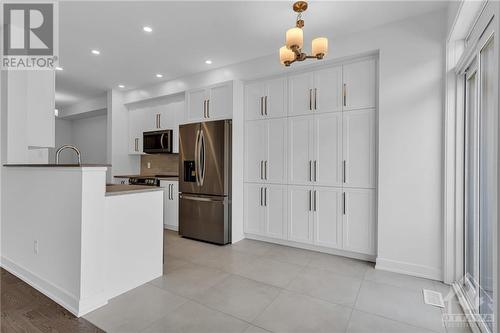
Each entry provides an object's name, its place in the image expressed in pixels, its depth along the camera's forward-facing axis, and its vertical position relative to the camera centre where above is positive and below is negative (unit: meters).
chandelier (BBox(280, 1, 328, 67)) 2.12 +1.06
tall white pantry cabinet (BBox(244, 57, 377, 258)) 3.16 +0.11
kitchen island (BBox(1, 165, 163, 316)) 2.03 -0.64
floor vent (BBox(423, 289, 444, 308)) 2.20 -1.19
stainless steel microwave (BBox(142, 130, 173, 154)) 5.02 +0.47
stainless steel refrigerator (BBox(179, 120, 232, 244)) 3.88 -0.25
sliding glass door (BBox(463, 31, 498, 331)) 1.82 -0.15
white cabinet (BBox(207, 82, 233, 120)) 3.99 +1.02
